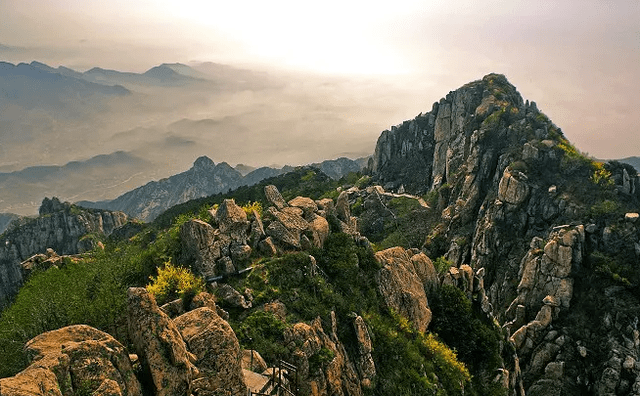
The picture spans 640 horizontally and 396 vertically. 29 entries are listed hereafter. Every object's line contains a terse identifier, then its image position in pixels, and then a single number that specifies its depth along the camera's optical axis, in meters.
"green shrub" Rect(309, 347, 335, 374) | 27.52
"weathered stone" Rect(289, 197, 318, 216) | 46.94
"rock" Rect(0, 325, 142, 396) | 15.23
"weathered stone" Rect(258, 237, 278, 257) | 37.66
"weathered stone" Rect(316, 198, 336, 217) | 49.58
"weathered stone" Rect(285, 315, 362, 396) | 26.89
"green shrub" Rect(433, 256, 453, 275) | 56.85
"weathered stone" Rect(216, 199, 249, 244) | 37.53
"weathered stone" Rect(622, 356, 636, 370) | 58.16
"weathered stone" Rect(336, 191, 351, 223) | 51.36
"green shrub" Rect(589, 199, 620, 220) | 75.12
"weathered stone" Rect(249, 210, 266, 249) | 38.34
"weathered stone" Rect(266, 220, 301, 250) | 39.69
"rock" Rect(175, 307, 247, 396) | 20.28
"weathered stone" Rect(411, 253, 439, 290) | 50.25
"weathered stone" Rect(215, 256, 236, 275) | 34.69
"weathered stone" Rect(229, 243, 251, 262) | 36.16
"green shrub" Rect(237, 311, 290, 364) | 27.25
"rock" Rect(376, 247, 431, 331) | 42.72
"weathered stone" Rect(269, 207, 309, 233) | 41.59
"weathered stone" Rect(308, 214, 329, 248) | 42.56
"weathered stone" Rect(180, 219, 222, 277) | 34.53
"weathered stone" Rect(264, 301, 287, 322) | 31.08
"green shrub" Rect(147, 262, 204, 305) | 29.55
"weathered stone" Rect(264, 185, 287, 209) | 45.19
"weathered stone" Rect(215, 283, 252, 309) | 31.14
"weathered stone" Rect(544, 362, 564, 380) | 60.44
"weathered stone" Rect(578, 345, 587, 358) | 61.59
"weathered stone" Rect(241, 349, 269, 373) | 24.98
